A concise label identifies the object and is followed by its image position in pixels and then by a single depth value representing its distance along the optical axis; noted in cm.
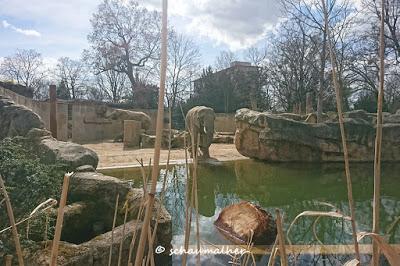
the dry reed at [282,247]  45
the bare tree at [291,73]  2013
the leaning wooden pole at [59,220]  36
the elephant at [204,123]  876
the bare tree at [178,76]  2138
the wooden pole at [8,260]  46
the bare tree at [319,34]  1214
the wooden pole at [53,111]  870
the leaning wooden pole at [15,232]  45
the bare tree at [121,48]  2142
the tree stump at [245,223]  378
